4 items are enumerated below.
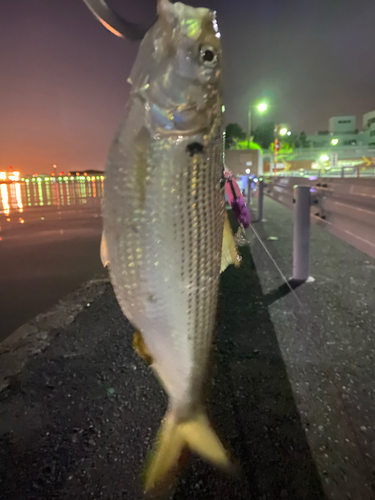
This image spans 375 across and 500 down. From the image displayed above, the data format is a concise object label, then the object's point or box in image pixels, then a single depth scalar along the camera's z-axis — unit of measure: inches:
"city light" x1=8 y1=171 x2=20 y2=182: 2722.9
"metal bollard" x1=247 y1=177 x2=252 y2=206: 450.3
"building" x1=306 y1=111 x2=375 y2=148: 3828.7
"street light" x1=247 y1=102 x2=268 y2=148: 962.1
